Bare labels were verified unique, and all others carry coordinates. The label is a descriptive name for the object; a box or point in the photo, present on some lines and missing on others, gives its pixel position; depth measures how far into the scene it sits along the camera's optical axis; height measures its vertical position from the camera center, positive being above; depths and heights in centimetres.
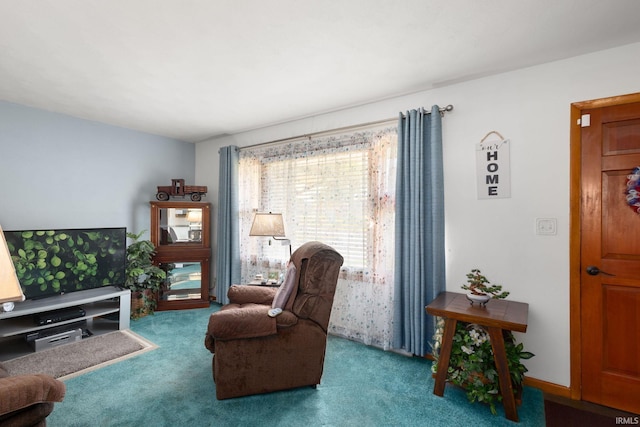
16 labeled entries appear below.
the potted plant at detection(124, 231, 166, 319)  367 -83
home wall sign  233 +39
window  306 +17
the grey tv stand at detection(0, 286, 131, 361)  270 -105
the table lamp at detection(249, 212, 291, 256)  305 -11
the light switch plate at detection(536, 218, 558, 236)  216 -9
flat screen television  283 -47
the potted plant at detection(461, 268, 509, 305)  212 -59
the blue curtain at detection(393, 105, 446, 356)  255 -13
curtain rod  258 +93
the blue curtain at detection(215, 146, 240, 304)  403 -17
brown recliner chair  199 -88
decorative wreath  191 +16
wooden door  193 -32
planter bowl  210 -62
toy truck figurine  405 +35
